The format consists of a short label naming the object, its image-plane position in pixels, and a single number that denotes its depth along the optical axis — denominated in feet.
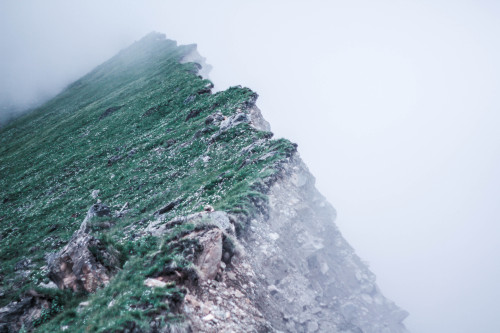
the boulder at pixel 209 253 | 34.45
